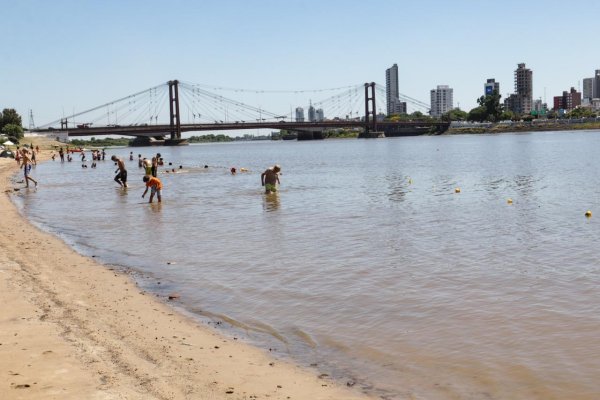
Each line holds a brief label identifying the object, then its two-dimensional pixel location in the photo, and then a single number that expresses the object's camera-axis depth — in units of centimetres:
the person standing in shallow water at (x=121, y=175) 3212
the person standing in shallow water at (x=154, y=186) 2469
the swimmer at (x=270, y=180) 2647
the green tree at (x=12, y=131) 10688
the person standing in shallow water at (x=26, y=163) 3143
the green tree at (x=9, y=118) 12269
